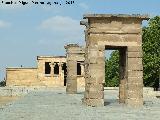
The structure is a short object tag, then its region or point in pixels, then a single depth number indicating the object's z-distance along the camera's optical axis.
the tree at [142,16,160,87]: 40.47
